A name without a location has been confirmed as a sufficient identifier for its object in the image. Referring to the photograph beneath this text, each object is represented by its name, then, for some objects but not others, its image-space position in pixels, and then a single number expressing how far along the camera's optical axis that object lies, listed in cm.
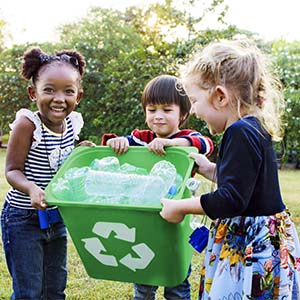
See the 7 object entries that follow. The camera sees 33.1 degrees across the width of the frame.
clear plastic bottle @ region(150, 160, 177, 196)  191
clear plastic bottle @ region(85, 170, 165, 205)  187
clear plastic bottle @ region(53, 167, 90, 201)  189
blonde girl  167
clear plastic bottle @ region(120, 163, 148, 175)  207
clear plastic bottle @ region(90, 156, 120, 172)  207
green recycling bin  176
